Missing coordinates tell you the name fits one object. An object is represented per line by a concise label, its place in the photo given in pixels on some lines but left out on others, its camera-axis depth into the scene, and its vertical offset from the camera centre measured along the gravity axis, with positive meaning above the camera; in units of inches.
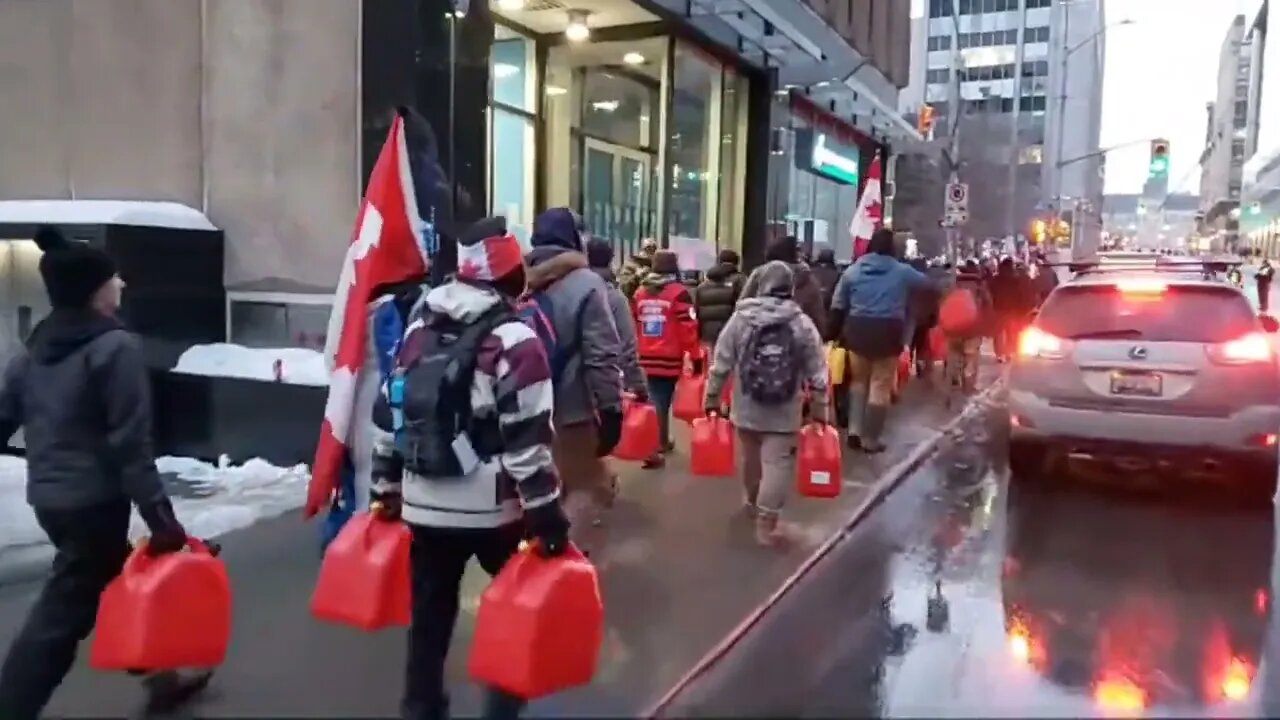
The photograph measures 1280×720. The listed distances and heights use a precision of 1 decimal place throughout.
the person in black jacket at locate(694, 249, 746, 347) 383.6 -17.6
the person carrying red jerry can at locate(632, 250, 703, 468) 349.7 -24.2
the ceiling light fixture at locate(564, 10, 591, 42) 555.8 +106.6
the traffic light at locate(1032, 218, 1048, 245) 1956.2 +42.7
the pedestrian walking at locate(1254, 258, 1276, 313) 1298.0 -24.6
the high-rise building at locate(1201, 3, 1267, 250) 6328.7 +831.5
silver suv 319.3 -34.5
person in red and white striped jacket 144.8 -25.8
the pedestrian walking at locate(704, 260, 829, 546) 270.4 -30.3
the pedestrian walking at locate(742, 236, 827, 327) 360.2 -13.0
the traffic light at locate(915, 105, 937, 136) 1211.9 +143.1
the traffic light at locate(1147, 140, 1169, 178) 1348.4 +121.9
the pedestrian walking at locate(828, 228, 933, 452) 386.9 -21.6
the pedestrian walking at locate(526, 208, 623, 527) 214.8 -18.6
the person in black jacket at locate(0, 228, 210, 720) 155.6 -30.1
